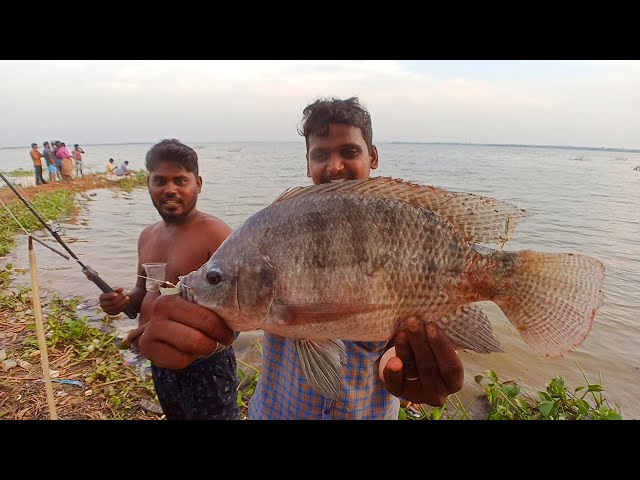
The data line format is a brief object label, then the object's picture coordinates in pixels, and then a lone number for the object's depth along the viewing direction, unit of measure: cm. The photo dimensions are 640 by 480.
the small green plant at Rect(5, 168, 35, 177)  2307
